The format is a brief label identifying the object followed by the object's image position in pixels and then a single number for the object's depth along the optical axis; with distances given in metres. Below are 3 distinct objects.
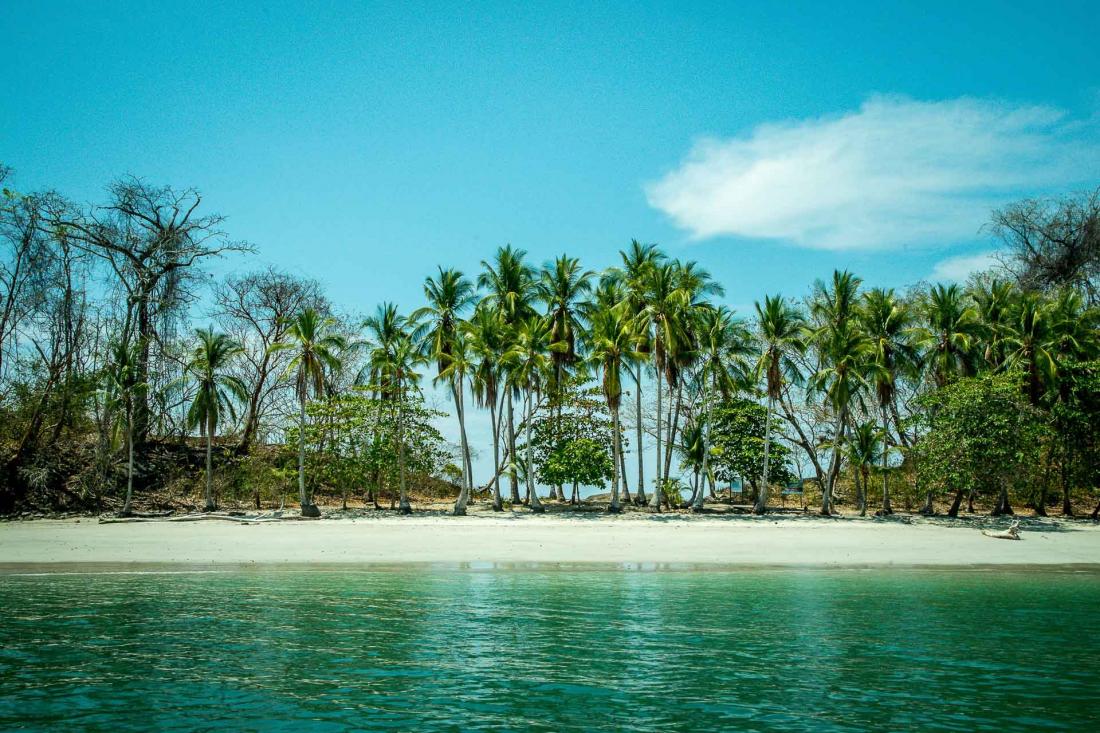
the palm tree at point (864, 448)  35.59
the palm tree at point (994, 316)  37.75
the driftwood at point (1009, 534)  26.67
